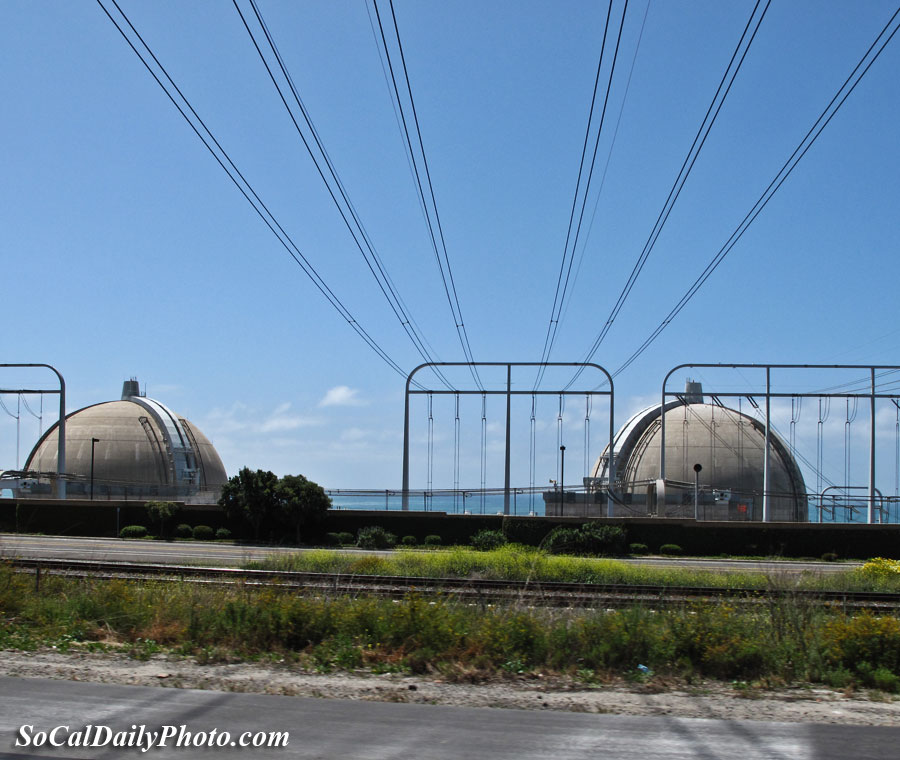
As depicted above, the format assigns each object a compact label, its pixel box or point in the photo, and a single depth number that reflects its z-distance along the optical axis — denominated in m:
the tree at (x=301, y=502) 42.81
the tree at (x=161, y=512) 44.91
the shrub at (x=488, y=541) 39.25
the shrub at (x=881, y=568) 25.10
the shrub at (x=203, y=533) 43.91
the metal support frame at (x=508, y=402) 43.09
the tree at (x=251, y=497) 43.34
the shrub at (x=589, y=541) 38.88
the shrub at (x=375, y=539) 40.15
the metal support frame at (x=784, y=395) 44.06
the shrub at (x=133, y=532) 43.94
